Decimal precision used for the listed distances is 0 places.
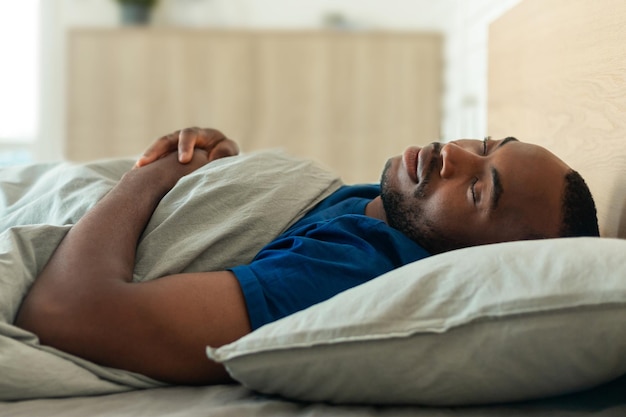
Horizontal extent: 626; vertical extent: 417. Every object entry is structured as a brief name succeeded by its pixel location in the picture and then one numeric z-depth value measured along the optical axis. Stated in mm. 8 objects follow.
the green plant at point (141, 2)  3660
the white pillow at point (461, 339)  752
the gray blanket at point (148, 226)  856
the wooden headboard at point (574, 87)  1197
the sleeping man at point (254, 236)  882
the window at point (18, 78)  3893
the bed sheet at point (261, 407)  797
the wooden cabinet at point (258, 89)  3547
